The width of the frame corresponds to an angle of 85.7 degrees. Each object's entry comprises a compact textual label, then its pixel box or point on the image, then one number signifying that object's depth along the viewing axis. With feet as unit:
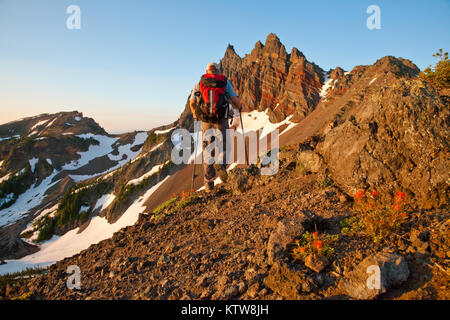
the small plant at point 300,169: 25.66
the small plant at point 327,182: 20.76
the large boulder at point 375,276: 9.50
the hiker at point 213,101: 25.26
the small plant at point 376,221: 12.71
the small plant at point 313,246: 11.88
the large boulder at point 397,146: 15.06
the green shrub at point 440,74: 19.35
